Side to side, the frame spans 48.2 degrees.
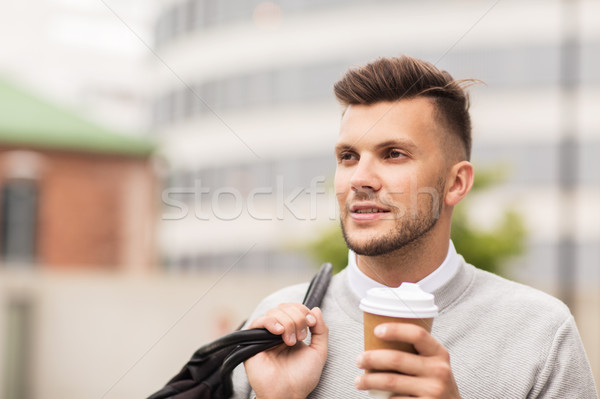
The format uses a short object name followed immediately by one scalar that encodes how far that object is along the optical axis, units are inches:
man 86.6
